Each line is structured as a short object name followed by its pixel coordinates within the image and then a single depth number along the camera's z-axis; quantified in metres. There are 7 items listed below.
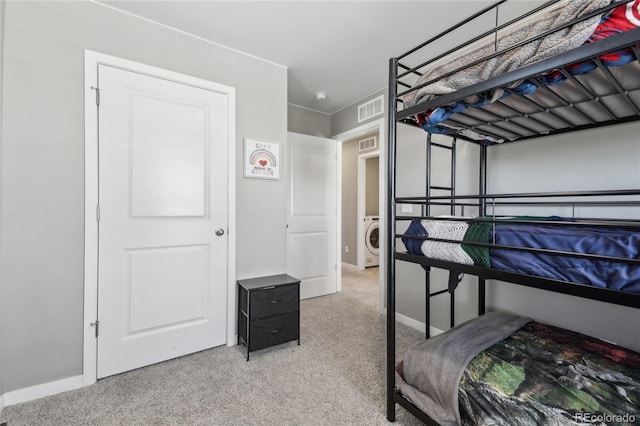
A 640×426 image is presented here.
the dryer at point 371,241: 5.04
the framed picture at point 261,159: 2.42
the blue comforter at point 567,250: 0.84
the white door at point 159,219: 1.87
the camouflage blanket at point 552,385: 0.96
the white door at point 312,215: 3.36
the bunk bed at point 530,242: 0.85
